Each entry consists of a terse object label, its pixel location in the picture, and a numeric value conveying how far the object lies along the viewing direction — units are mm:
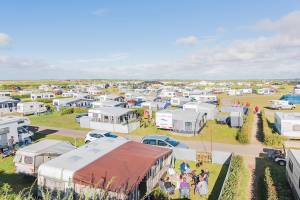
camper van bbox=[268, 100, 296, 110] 47406
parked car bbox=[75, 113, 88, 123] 35356
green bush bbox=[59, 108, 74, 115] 43344
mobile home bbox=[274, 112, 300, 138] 26578
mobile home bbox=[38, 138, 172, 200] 11555
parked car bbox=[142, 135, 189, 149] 20859
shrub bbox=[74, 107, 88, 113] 44438
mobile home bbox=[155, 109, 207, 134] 28766
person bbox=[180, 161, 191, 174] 17266
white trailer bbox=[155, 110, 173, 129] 30344
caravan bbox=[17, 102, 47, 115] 43625
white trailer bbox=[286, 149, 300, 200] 12664
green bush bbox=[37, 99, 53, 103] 61156
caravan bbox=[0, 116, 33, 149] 21750
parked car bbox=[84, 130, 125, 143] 23584
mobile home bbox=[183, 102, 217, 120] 36438
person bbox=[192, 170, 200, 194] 14820
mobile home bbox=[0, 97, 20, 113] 44156
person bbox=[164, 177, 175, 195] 14355
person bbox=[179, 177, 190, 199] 14040
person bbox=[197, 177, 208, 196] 14328
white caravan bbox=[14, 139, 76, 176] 16078
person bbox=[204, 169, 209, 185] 14809
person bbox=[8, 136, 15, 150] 21938
